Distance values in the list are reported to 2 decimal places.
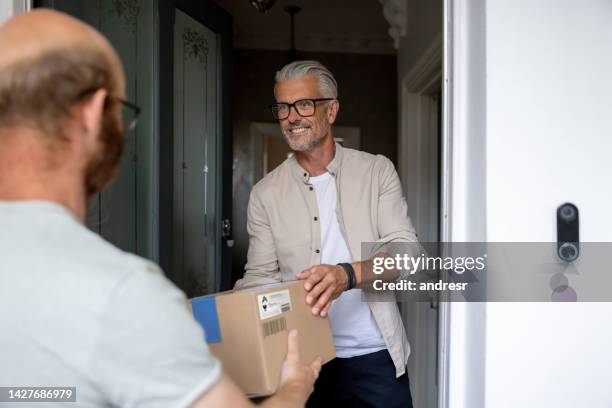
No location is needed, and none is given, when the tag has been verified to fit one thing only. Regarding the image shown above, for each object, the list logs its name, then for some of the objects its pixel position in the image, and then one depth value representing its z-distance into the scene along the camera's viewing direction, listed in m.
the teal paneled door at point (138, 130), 2.28
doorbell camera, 1.32
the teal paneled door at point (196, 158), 2.64
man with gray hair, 1.80
